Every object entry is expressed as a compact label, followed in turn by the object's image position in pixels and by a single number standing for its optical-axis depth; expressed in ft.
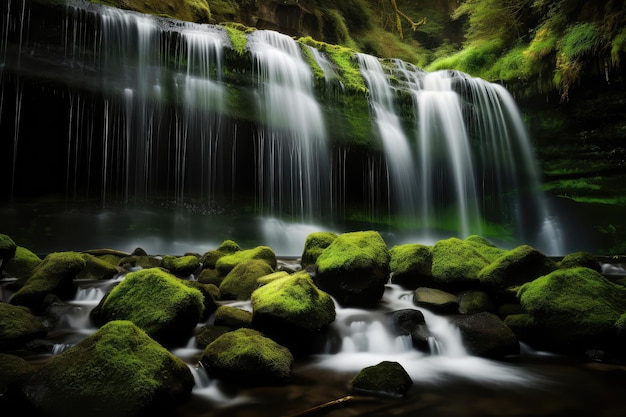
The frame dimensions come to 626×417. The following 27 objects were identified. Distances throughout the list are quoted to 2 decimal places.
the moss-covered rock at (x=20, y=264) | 22.08
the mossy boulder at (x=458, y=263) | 18.90
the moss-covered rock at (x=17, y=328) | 12.91
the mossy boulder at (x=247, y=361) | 11.20
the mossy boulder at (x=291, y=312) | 13.61
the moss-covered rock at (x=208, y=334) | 13.78
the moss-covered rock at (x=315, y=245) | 23.30
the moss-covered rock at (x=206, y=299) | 15.97
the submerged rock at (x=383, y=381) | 10.87
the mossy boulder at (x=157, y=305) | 13.25
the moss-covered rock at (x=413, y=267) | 20.51
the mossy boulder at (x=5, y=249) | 19.04
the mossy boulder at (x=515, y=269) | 17.90
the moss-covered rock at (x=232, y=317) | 14.47
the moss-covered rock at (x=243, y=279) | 18.72
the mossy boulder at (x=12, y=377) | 9.21
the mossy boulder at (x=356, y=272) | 18.07
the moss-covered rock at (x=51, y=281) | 16.56
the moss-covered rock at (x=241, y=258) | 22.39
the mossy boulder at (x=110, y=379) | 8.52
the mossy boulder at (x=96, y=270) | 21.91
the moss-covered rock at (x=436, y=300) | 17.79
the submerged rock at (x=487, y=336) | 14.25
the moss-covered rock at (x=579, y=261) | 20.22
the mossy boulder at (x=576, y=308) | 13.96
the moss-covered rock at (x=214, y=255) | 24.27
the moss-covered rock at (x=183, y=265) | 23.44
